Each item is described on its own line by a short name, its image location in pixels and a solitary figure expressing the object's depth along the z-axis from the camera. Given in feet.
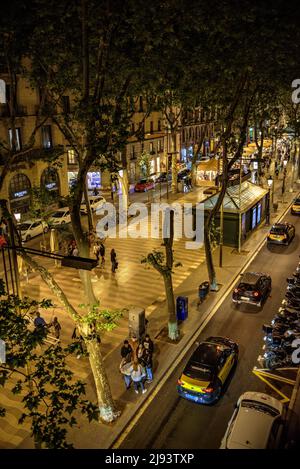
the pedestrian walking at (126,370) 47.67
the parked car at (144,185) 163.22
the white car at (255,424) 36.45
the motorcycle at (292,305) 63.62
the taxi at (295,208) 124.16
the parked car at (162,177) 175.30
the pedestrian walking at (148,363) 48.61
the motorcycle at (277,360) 51.72
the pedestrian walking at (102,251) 84.53
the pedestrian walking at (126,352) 49.75
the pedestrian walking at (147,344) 50.01
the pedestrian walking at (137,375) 46.98
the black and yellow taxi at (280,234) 96.73
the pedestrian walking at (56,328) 55.47
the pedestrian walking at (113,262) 82.94
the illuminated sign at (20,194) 121.12
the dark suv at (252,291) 67.21
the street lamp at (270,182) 121.66
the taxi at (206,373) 44.70
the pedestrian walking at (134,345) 48.94
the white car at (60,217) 114.11
